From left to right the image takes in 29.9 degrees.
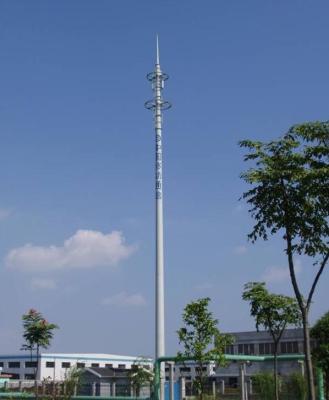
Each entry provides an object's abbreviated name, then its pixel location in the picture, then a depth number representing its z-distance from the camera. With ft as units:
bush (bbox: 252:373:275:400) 107.14
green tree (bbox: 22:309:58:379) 162.40
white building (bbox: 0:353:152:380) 357.82
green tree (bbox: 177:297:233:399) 85.10
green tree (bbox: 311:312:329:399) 90.48
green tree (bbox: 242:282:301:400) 96.17
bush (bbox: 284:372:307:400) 100.61
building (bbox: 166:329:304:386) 244.42
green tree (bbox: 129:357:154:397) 128.47
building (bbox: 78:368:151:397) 130.21
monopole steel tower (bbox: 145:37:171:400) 138.92
